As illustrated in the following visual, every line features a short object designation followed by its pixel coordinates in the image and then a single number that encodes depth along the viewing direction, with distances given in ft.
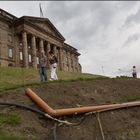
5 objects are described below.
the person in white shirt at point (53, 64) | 29.90
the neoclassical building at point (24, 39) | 103.73
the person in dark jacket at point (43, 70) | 29.88
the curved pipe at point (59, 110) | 15.90
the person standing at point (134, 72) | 45.72
